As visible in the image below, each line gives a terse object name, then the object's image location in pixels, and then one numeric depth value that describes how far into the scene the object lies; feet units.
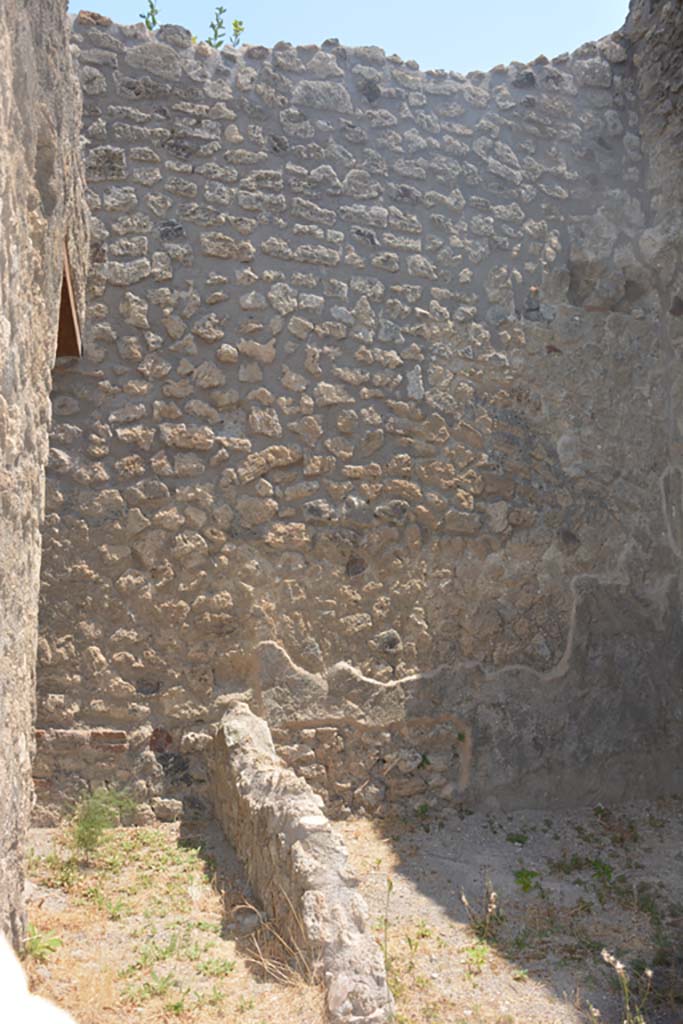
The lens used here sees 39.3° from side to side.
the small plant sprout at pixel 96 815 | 13.93
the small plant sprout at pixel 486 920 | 12.62
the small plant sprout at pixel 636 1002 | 10.27
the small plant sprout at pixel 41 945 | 10.36
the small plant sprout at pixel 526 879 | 14.25
